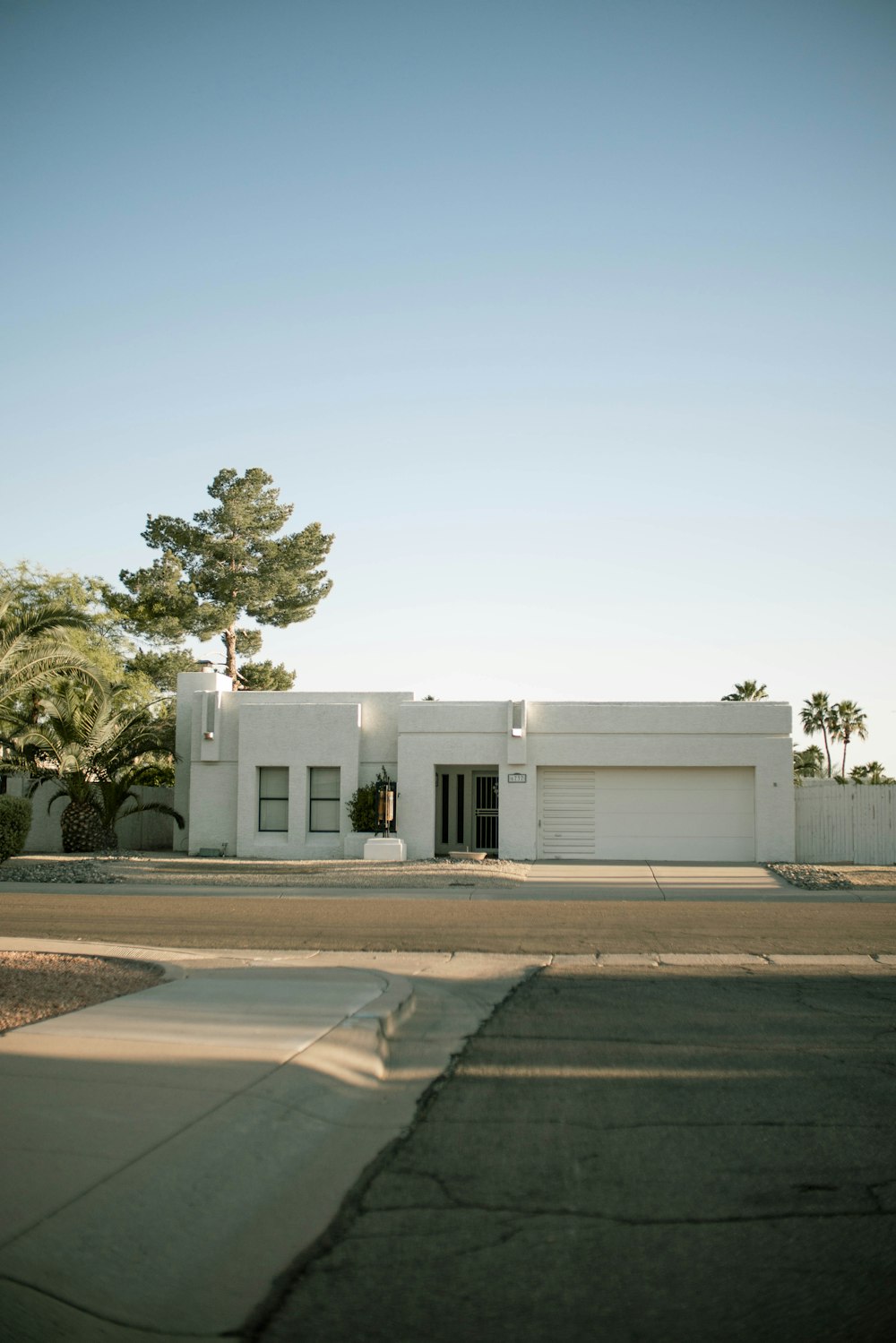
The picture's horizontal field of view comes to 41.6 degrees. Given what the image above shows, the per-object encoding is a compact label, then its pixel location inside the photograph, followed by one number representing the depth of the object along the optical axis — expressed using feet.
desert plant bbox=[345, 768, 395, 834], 93.50
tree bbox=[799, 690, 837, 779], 255.29
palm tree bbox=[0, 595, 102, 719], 76.84
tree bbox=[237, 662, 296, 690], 156.25
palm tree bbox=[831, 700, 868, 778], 251.60
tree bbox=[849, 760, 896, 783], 227.22
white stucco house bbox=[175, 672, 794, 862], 93.09
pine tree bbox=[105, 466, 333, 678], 153.38
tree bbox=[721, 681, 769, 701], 189.88
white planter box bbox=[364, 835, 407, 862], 89.76
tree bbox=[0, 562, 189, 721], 160.25
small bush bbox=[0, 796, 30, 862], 76.33
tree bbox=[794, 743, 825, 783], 221.66
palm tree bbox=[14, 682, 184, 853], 96.37
